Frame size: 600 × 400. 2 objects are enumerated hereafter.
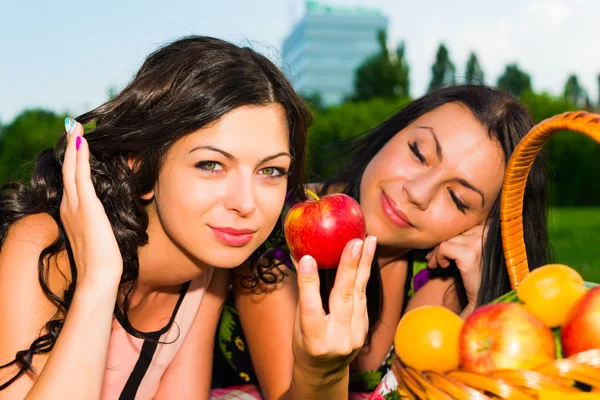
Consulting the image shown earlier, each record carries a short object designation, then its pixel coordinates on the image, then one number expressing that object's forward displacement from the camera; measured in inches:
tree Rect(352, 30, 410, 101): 1489.9
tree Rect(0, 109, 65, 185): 612.7
